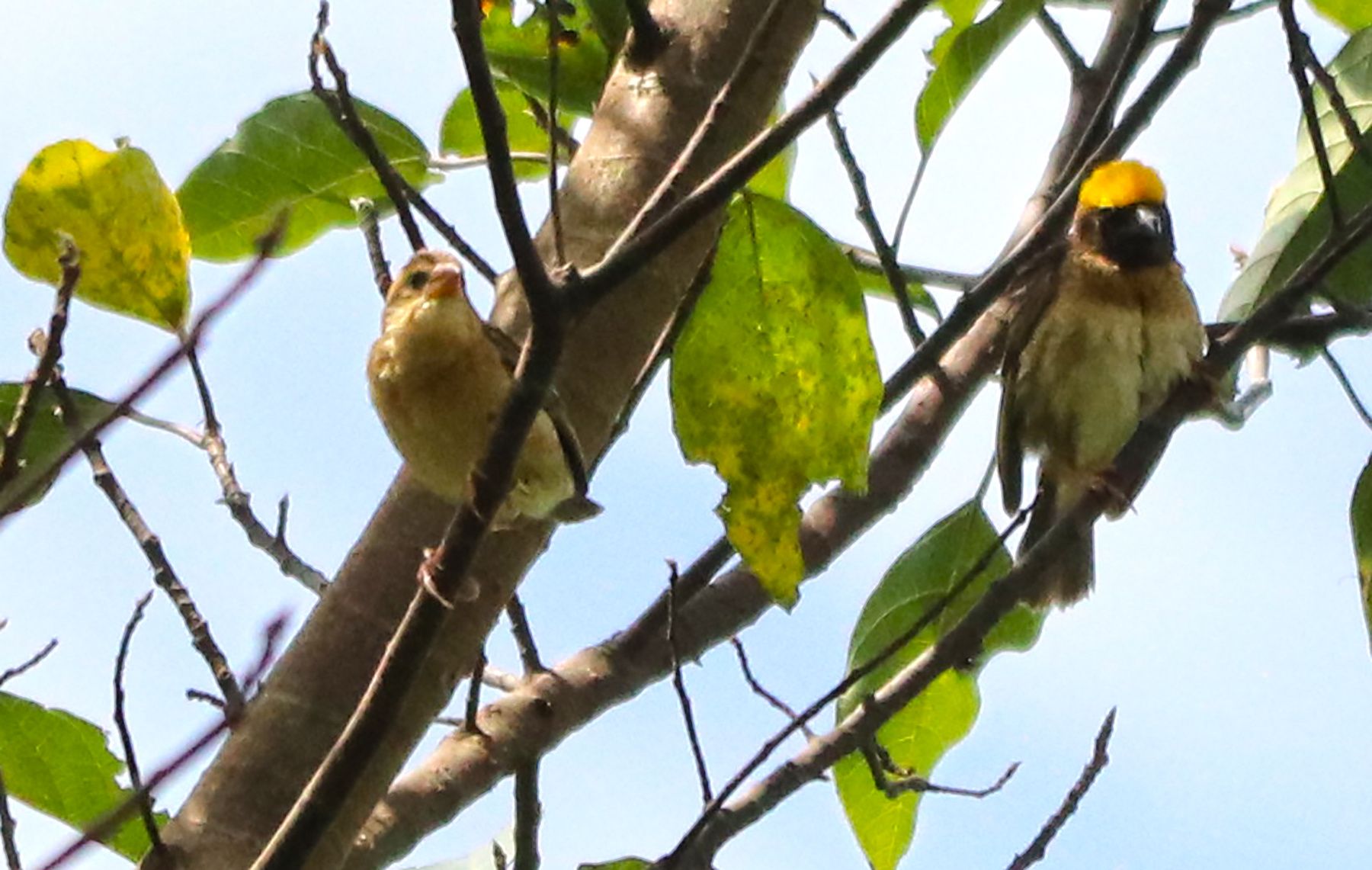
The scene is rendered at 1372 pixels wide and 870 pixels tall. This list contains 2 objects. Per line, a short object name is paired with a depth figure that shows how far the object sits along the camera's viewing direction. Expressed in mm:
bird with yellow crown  7430
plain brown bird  5020
